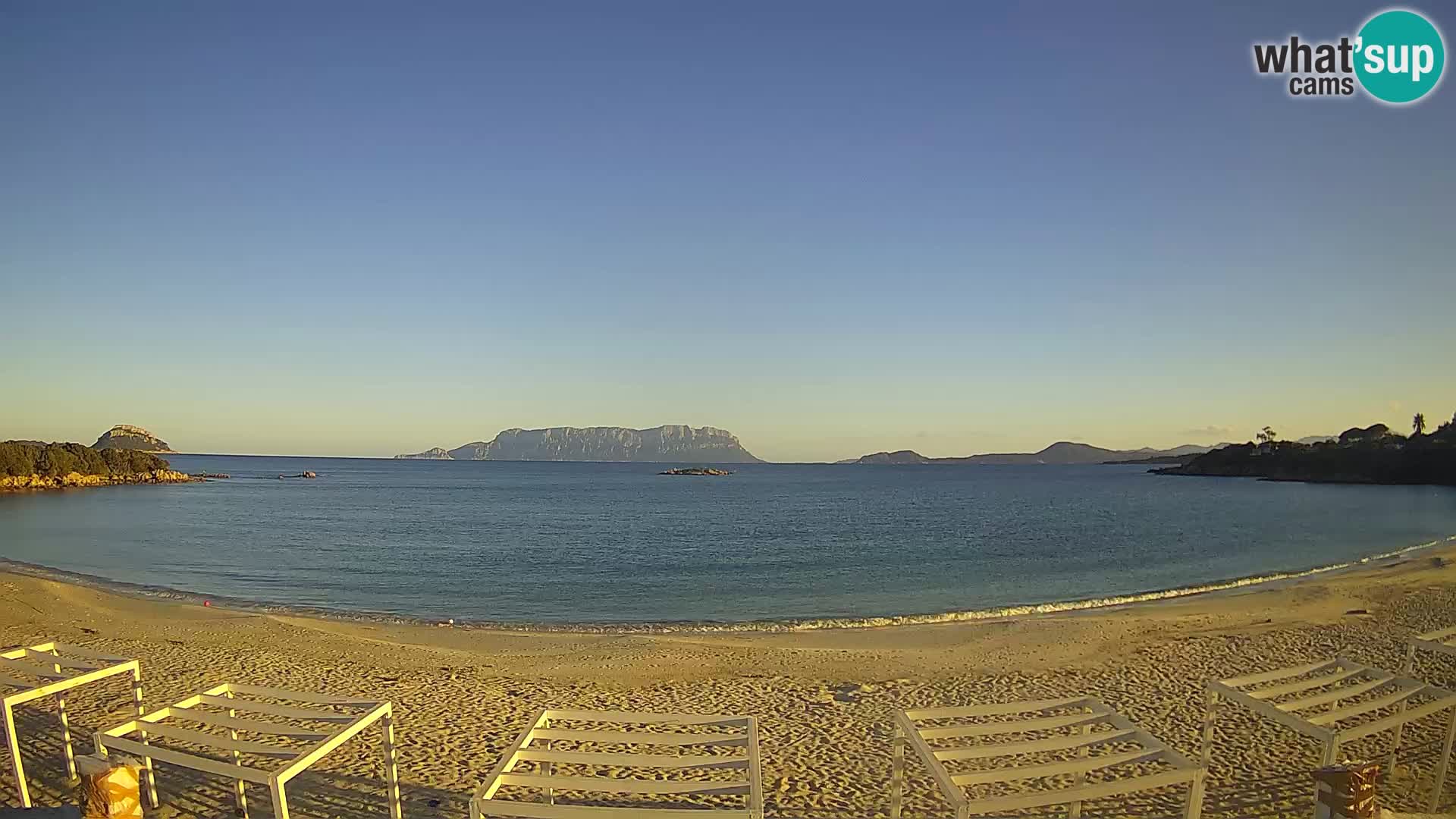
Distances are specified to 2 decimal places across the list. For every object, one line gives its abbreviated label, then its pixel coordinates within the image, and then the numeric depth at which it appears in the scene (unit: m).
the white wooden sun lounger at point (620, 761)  3.96
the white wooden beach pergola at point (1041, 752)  4.04
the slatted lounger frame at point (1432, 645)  6.39
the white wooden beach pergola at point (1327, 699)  5.17
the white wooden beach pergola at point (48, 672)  5.45
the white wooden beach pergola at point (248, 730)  4.60
